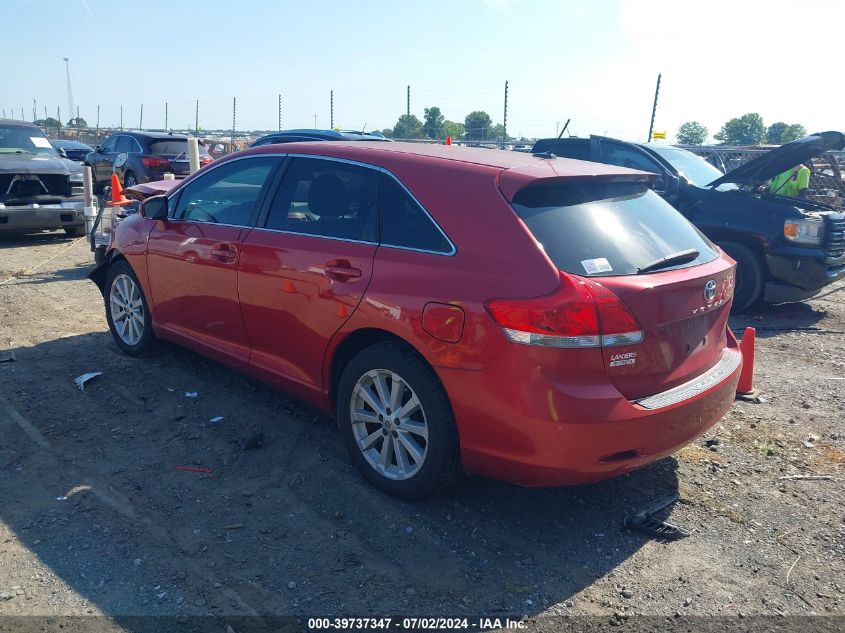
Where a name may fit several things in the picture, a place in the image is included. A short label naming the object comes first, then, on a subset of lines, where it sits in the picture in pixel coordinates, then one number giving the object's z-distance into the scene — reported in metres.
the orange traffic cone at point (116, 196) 8.34
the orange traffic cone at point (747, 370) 5.37
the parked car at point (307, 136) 12.27
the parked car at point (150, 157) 16.06
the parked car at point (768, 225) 7.80
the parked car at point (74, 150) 27.12
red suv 3.16
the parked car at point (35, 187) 10.98
